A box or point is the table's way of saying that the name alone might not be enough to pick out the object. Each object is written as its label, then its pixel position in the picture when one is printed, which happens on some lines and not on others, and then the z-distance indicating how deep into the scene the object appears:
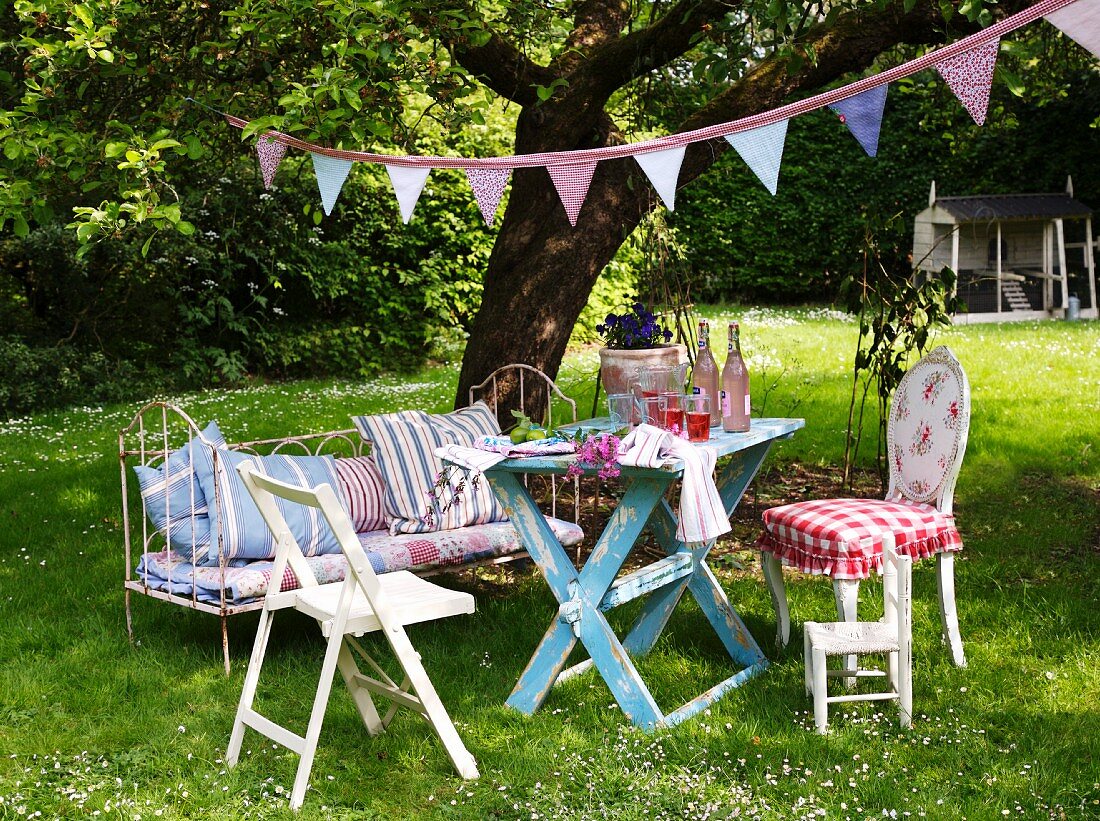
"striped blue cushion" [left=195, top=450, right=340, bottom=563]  4.08
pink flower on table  3.24
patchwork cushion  3.91
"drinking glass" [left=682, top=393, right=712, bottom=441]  3.51
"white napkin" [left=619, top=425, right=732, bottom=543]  3.23
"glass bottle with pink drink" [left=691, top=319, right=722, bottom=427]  3.72
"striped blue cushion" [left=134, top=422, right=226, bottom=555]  4.17
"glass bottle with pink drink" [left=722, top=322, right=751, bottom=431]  3.68
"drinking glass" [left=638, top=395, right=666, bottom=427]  3.57
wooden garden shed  12.98
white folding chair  2.97
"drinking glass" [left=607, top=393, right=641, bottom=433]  3.67
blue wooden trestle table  3.36
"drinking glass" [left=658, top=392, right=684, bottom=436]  3.52
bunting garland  3.00
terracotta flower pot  4.12
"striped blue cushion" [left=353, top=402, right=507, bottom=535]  4.54
